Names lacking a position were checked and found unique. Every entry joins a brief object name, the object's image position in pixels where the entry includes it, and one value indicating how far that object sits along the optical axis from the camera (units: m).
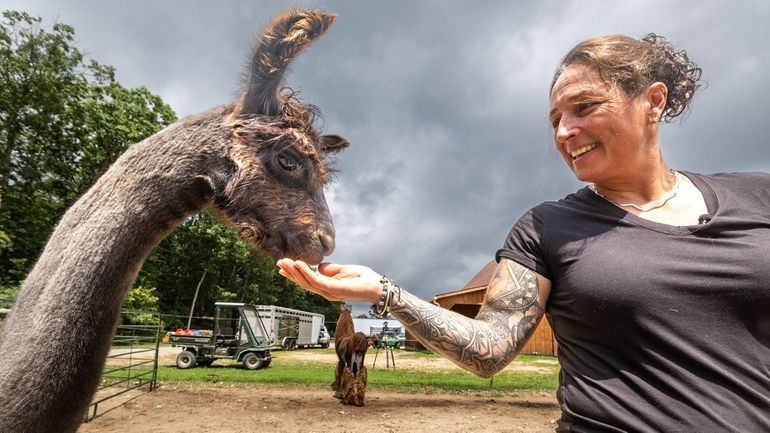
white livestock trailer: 27.53
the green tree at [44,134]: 23.98
